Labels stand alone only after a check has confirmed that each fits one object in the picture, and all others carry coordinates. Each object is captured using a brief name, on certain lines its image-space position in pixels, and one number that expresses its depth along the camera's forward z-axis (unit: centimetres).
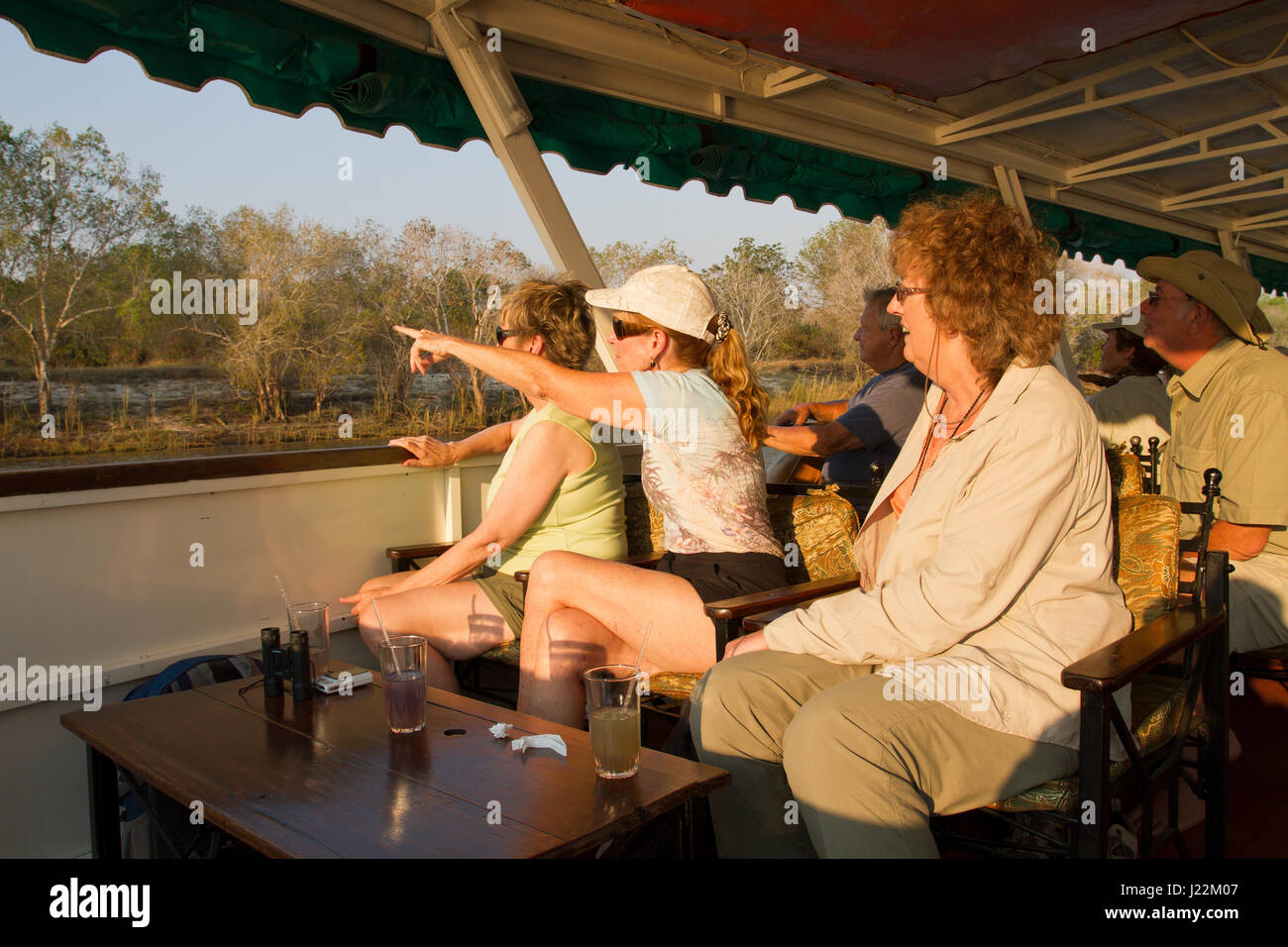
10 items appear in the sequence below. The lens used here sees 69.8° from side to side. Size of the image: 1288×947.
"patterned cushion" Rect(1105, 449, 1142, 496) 255
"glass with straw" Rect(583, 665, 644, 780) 140
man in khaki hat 259
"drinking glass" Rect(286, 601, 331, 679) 201
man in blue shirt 327
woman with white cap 222
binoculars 192
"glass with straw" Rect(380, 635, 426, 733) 166
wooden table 126
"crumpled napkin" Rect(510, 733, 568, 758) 156
